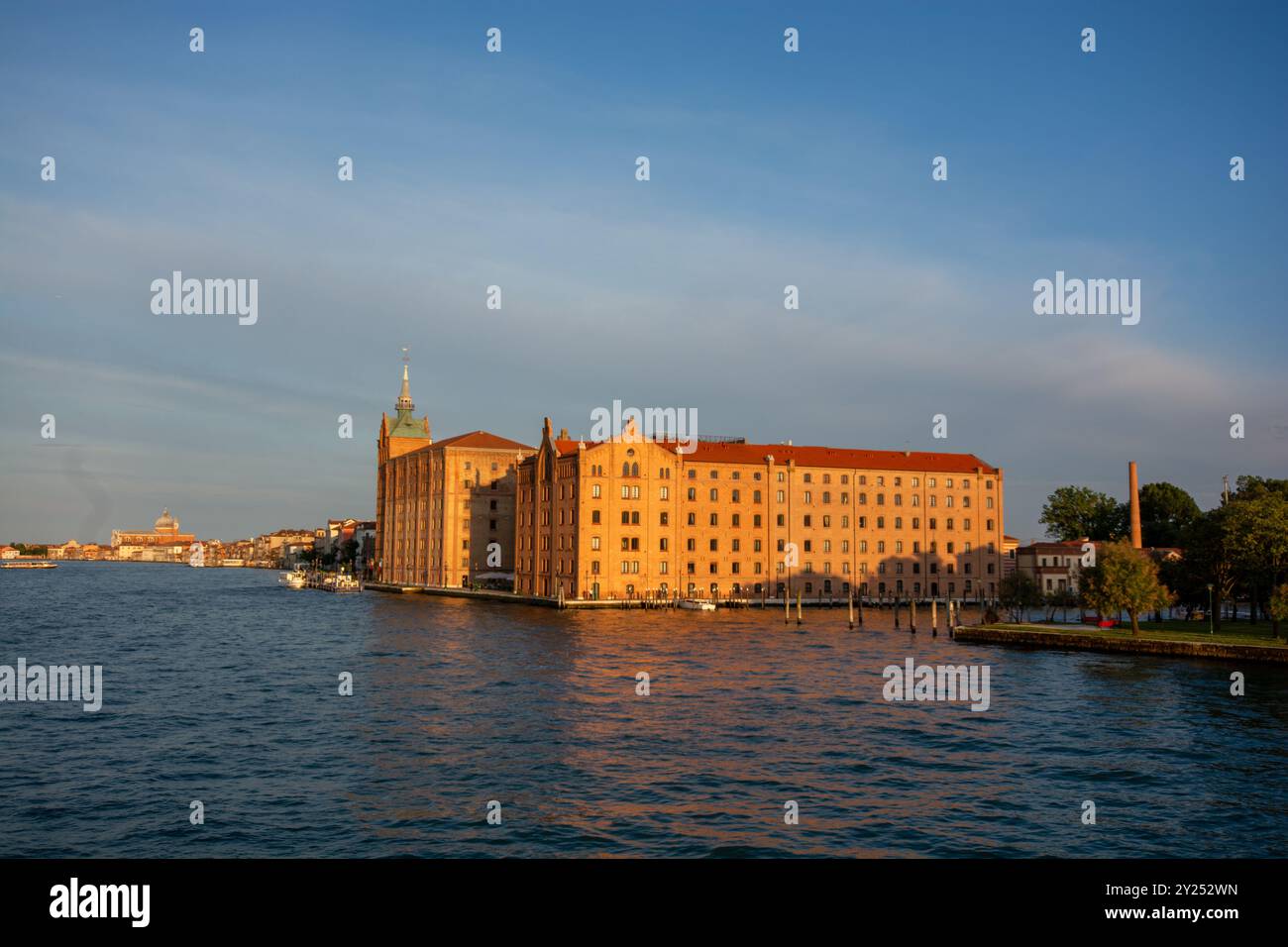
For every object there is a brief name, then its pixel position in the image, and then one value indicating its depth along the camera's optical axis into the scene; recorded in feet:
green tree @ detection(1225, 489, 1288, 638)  239.71
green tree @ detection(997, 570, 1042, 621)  320.91
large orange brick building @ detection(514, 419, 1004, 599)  361.71
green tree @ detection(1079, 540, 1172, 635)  234.58
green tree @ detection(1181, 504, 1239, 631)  249.75
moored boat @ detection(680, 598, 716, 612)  347.97
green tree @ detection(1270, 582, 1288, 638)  197.63
